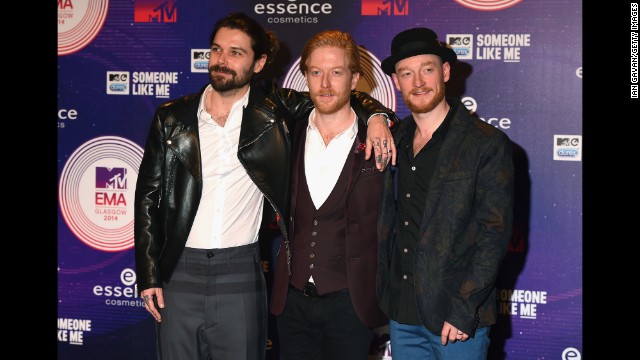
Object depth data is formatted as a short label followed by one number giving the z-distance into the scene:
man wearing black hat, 2.82
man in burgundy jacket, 3.12
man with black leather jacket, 3.22
